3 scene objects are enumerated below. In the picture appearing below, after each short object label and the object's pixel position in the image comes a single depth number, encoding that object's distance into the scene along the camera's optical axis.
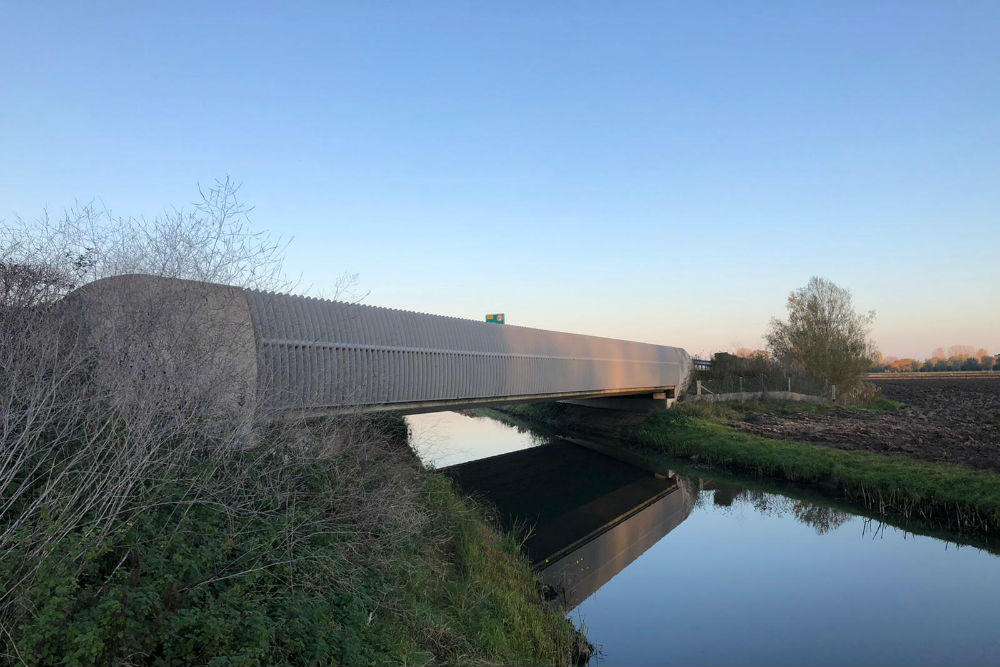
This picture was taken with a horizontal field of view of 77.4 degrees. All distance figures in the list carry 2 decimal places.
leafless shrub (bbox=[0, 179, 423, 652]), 3.91
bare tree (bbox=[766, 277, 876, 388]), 32.94
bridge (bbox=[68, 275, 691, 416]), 5.99
